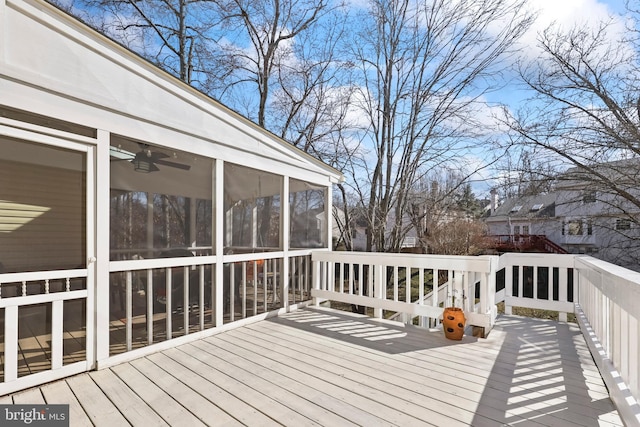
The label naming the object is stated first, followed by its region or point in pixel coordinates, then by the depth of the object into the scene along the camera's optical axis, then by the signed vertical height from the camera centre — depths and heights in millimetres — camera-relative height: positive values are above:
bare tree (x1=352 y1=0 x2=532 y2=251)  7445 +3127
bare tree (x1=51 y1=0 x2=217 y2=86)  8031 +4711
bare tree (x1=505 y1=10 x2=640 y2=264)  6320 +1987
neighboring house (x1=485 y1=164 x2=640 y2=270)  7129 -9
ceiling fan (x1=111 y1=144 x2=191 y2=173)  2949 +534
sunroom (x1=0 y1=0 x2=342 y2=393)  2340 +96
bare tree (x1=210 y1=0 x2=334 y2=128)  8555 +4672
